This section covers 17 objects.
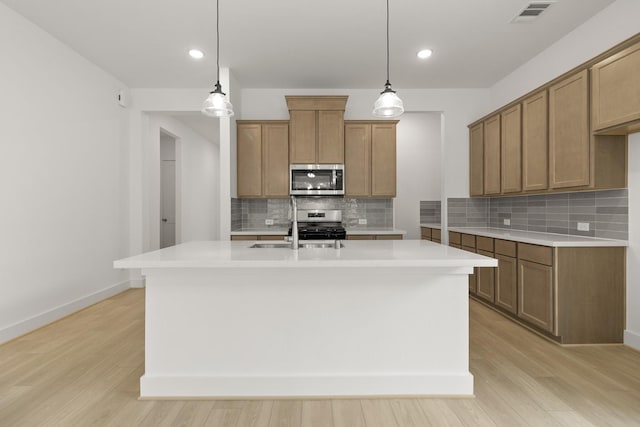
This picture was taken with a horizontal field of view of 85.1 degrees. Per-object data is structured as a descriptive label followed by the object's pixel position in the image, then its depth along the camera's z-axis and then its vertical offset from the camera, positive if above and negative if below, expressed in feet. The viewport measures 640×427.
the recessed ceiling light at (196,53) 13.06 +6.02
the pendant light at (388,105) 8.38 +2.58
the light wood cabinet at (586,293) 9.85 -2.34
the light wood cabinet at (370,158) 16.46 +2.51
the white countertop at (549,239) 9.77 -0.87
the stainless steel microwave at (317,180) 15.92 +1.43
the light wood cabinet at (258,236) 15.02 -1.08
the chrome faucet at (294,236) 8.23 -0.58
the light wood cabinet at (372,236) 15.44 -1.11
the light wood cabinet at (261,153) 16.21 +2.72
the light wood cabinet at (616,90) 8.23 +3.01
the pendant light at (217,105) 8.73 +2.70
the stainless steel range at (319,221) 15.61 -0.48
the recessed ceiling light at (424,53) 13.06 +6.00
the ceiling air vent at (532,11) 10.07 +5.99
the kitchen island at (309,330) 7.29 -2.51
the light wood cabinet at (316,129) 15.71 +3.74
